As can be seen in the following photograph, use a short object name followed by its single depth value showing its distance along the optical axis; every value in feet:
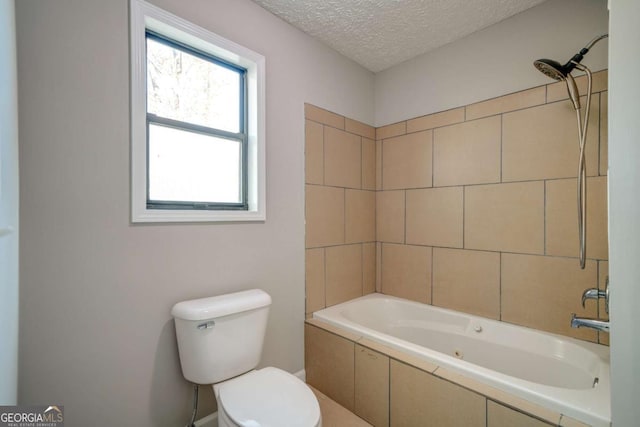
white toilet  3.65
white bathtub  3.73
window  4.34
